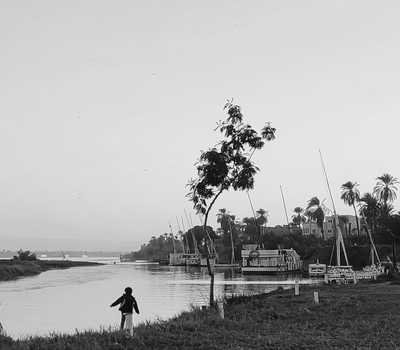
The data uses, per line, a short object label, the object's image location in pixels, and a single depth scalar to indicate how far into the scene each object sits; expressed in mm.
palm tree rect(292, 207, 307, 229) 191125
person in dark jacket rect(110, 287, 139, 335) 17423
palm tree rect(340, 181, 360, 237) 124375
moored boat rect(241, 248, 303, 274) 114250
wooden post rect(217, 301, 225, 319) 21350
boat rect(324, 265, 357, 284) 52841
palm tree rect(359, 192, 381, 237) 113750
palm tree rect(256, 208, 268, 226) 192625
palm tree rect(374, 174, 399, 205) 114938
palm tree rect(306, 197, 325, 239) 145875
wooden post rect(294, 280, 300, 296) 32900
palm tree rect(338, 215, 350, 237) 157625
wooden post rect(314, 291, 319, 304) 27428
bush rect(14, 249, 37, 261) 173750
